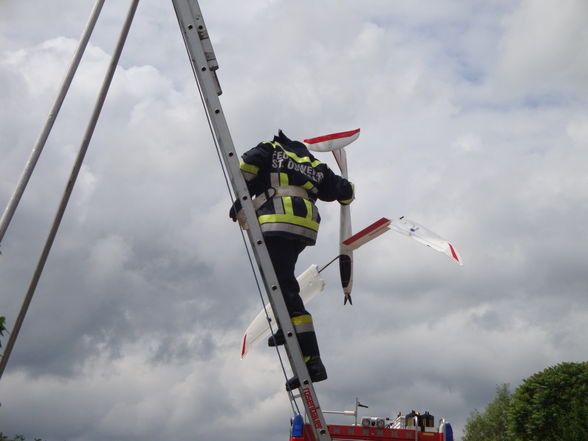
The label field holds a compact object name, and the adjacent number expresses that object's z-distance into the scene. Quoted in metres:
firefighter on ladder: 7.28
